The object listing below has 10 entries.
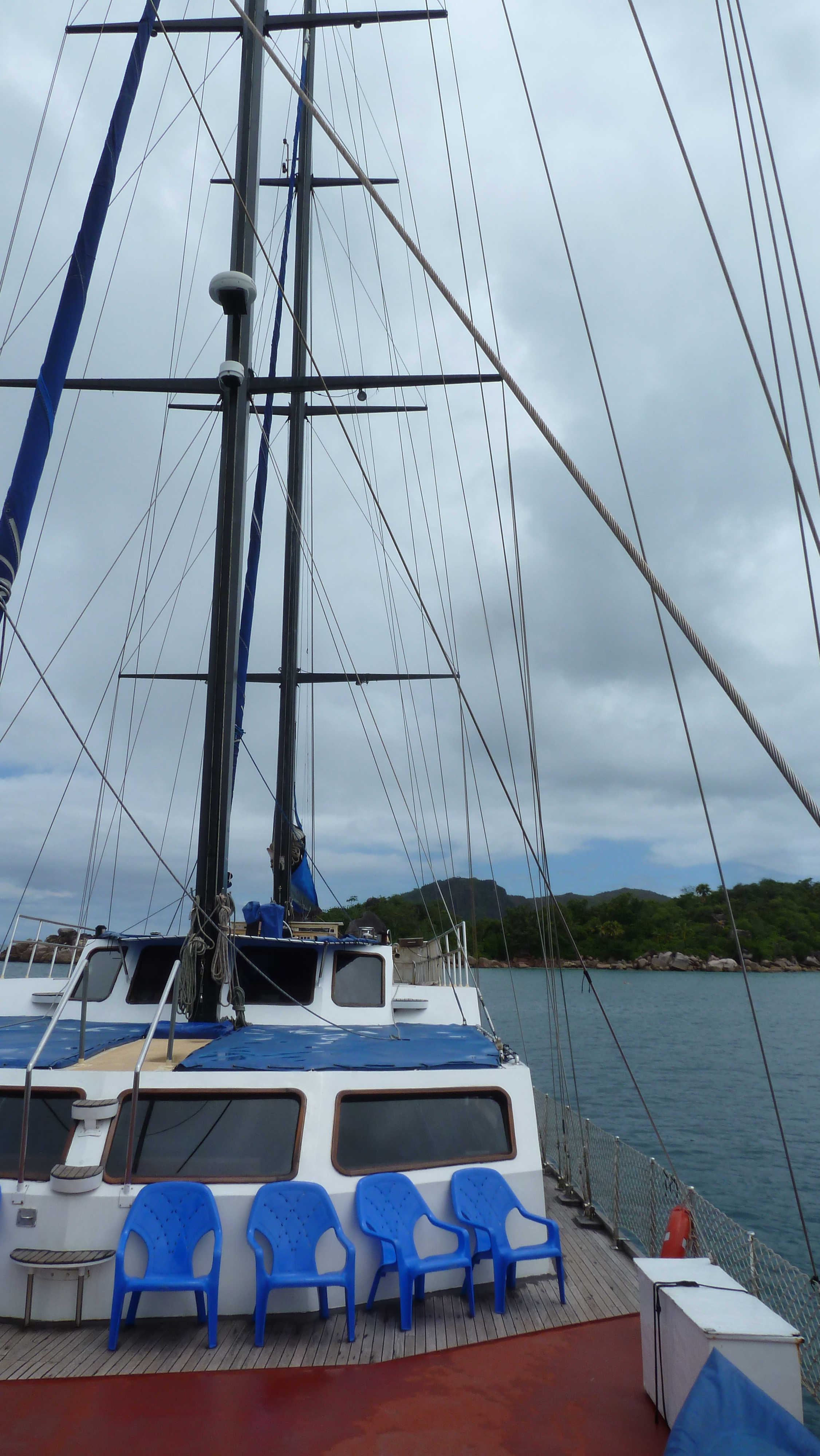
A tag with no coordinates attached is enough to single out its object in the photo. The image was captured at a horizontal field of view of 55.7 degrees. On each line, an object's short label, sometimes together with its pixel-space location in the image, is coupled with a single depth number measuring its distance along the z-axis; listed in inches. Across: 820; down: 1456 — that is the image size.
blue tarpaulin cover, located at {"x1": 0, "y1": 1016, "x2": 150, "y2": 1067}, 276.5
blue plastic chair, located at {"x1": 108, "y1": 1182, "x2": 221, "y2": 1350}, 211.5
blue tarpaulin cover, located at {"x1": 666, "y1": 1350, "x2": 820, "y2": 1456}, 128.3
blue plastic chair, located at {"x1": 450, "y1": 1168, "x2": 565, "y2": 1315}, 237.6
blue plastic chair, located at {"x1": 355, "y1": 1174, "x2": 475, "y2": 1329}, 225.0
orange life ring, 218.4
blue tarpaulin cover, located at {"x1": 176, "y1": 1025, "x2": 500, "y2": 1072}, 272.1
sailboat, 225.1
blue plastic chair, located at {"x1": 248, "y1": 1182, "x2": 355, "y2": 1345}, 213.6
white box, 149.5
